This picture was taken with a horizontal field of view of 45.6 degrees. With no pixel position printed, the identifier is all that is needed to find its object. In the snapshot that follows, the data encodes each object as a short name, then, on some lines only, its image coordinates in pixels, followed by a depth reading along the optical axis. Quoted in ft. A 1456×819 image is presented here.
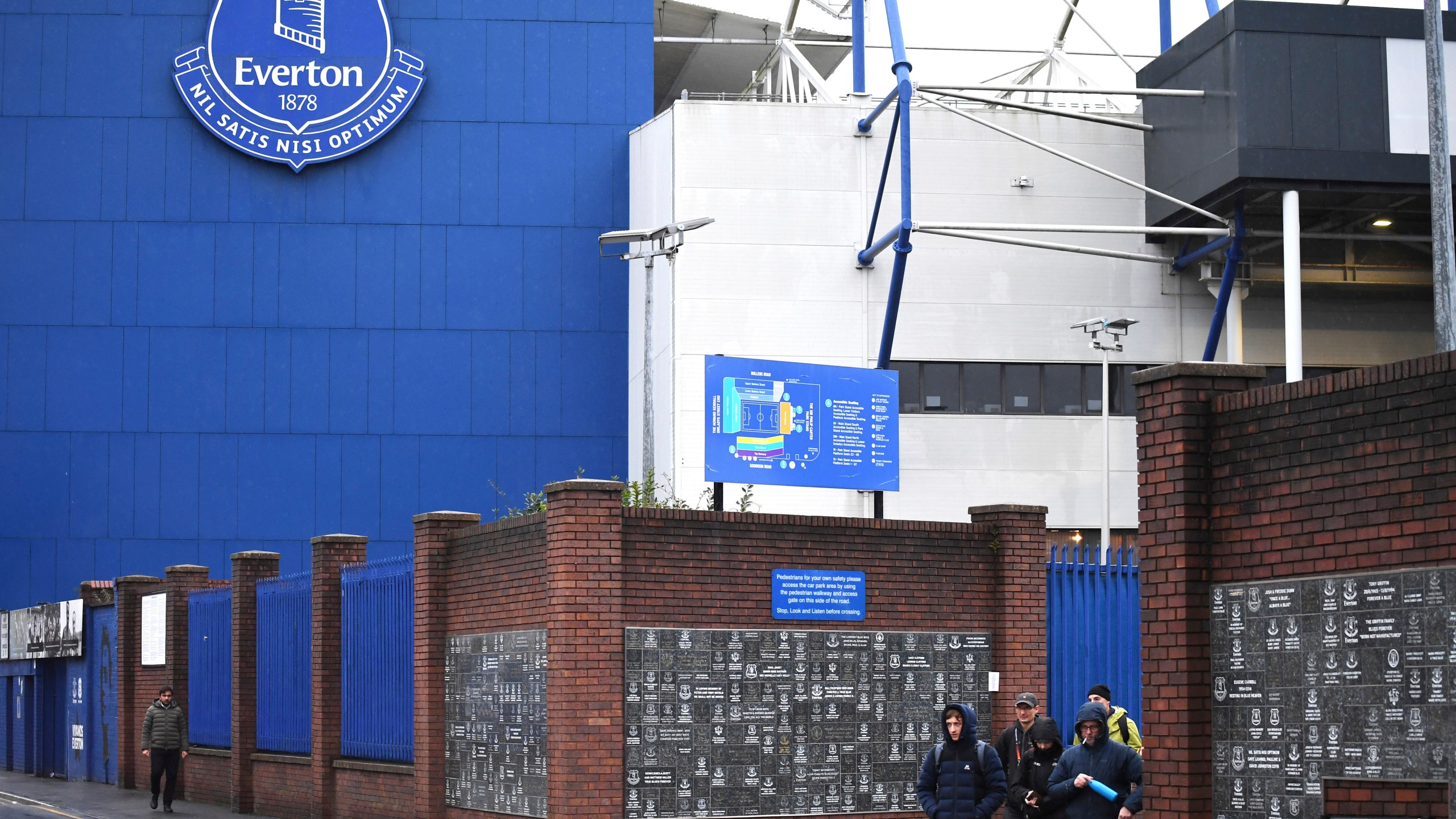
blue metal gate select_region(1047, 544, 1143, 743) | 61.57
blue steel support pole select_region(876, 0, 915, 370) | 97.66
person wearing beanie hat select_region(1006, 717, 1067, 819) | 36.86
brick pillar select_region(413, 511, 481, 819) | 60.08
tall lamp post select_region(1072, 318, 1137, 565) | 99.55
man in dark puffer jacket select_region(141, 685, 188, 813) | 75.77
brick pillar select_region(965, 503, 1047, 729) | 59.47
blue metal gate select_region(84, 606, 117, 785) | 94.38
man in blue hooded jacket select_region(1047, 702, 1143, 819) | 34.78
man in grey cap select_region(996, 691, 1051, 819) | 41.37
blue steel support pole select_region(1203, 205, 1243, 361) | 101.14
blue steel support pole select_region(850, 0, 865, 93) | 110.52
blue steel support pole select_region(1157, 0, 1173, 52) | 116.26
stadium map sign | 70.28
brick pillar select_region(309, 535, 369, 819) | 68.90
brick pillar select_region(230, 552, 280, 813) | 77.51
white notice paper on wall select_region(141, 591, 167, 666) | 88.74
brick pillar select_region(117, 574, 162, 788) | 90.99
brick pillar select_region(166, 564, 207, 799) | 87.15
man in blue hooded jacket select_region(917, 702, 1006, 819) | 39.45
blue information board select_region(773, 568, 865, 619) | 55.72
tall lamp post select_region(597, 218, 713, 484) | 73.20
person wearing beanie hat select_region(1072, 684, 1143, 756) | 43.45
